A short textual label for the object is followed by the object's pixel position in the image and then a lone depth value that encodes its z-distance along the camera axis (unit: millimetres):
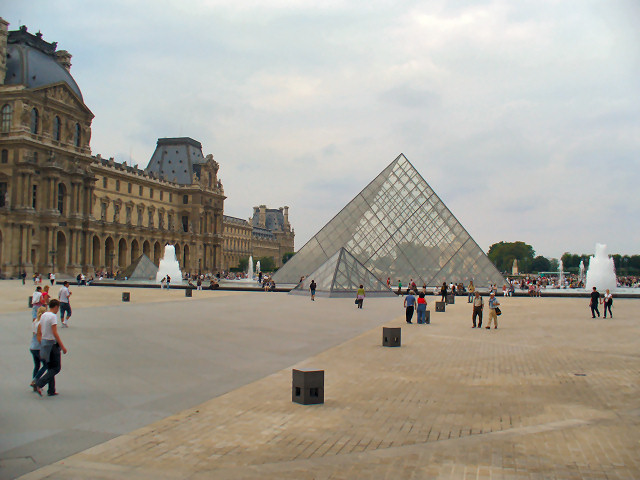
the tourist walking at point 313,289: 28391
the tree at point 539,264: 155625
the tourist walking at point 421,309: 17828
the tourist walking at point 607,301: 20439
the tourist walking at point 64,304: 14711
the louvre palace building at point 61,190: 53312
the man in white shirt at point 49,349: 7277
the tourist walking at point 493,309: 16434
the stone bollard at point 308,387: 7133
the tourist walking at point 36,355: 7395
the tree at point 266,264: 128125
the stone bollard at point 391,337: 12383
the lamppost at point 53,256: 54562
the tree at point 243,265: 116500
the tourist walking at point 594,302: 20469
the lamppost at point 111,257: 71000
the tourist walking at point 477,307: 16844
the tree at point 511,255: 142375
